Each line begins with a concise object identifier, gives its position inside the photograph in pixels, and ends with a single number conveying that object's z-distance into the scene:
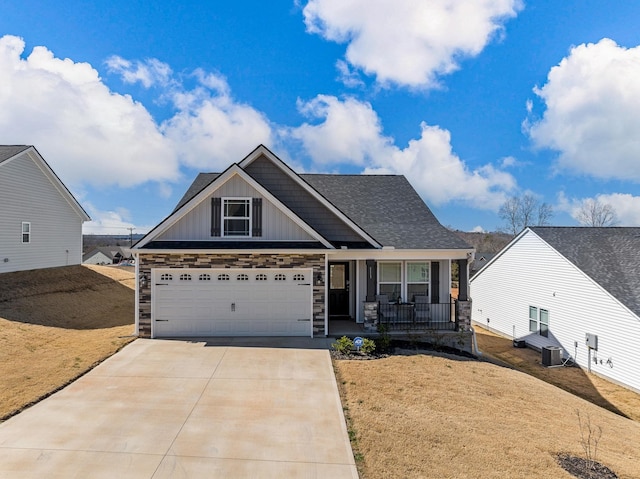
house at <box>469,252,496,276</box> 43.16
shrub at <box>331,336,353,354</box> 10.65
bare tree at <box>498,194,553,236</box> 51.28
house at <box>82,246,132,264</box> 67.94
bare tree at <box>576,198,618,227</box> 50.09
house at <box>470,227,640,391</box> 13.22
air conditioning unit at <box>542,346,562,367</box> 14.86
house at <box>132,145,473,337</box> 11.94
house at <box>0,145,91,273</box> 18.00
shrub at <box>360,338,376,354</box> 10.66
